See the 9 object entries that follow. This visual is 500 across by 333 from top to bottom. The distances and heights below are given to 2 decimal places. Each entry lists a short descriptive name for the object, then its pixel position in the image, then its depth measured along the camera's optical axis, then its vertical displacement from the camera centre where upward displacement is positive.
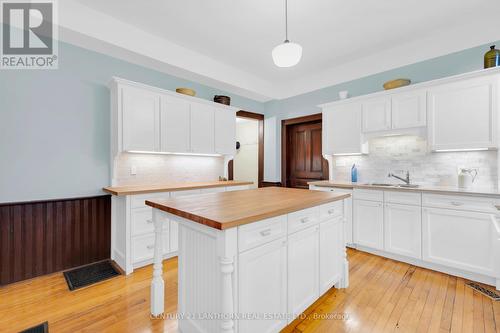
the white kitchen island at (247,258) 1.25 -0.61
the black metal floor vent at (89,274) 2.30 -1.19
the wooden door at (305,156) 4.39 +0.23
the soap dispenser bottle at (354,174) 3.71 -0.12
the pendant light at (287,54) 1.98 +1.02
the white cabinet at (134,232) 2.55 -0.79
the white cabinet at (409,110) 2.90 +0.77
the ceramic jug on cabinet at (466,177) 2.62 -0.13
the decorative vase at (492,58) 2.47 +1.22
